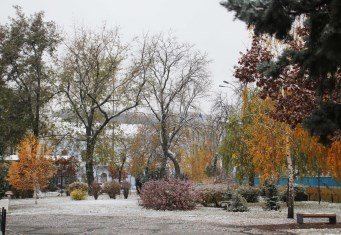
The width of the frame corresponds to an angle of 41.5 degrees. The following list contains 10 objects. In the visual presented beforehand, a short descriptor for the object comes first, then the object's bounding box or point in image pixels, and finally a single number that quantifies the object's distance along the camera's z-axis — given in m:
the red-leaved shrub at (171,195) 24.88
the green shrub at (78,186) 41.05
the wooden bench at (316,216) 16.81
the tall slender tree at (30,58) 39.97
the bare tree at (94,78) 42.59
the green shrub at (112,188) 38.00
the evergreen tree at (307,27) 7.63
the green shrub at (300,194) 33.31
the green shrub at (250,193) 31.39
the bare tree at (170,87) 43.03
